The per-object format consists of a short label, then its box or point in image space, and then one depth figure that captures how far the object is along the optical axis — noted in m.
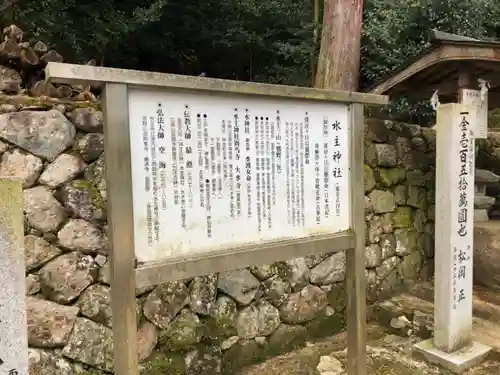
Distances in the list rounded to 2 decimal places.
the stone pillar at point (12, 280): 1.53
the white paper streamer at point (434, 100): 4.45
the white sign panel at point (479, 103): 4.04
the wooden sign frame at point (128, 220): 1.95
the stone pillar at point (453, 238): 3.54
